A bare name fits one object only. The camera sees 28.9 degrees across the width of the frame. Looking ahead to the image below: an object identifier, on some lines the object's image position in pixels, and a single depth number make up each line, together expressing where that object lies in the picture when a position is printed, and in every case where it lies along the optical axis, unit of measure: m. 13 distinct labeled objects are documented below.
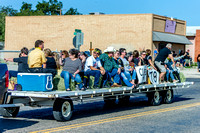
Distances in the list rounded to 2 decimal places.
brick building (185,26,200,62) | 61.38
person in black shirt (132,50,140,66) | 14.87
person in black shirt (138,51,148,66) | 15.09
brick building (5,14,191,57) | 42.41
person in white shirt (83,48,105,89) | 11.79
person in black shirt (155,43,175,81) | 15.14
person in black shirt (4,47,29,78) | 11.03
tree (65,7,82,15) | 106.75
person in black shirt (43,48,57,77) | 11.74
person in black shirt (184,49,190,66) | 44.88
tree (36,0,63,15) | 105.19
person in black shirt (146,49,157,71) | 15.09
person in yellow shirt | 10.58
